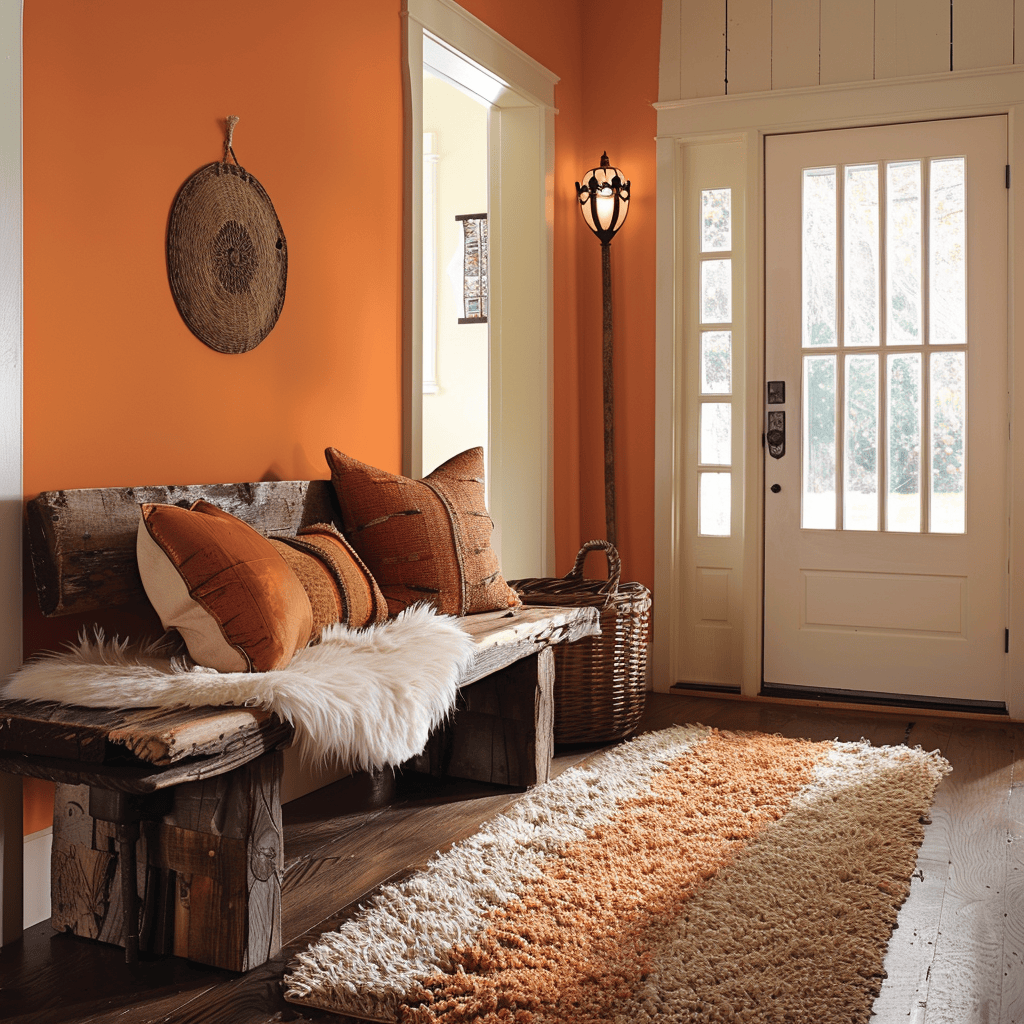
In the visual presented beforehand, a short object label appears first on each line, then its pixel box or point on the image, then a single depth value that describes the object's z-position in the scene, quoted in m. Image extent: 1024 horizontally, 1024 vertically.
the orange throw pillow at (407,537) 2.47
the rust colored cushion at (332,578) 2.11
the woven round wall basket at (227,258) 2.19
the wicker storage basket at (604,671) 3.04
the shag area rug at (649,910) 1.59
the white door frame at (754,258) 3.45
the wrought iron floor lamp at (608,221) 3.92
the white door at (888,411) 3.52
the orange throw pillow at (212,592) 1.81
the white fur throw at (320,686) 1.66
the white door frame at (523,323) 3.81
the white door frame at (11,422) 1.76
